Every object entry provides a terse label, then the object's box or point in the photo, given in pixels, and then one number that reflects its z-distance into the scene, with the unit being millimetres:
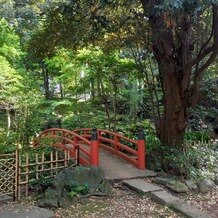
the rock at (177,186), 4762
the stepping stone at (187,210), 3831
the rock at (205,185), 4985
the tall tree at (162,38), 5440
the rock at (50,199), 4001
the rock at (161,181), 4979
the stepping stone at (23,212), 3591
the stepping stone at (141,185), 4613
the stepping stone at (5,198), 4090
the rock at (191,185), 5029
